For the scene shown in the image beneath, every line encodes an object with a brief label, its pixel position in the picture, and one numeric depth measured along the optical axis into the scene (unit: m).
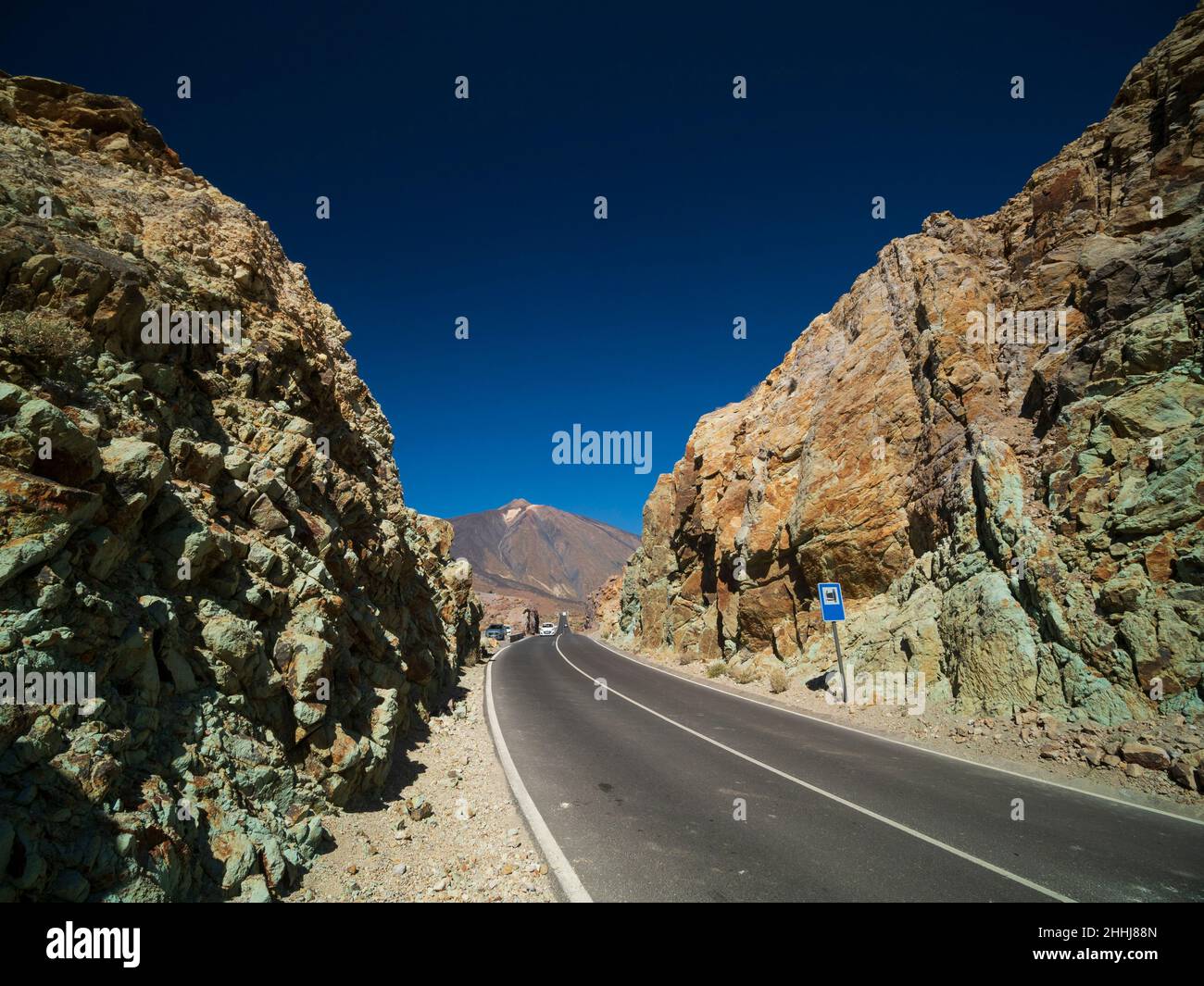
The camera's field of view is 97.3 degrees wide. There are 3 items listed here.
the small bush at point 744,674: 18.77
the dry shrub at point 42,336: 4.58
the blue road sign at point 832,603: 14.01
